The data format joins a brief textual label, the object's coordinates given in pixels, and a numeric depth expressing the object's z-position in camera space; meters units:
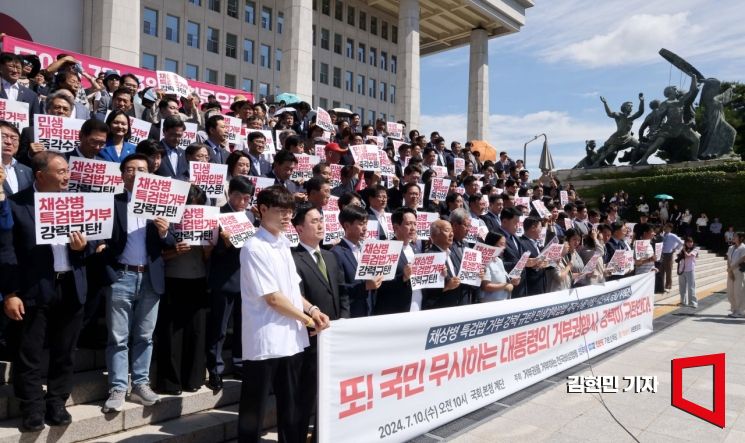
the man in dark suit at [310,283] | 3.95
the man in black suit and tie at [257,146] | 7.13
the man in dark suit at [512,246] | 6.97
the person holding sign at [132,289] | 4.07
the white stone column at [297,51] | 26.12
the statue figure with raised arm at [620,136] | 36.91
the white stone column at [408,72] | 34.53
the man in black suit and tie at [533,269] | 7.31
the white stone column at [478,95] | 41.38
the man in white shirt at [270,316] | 3.44
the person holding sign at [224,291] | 4.61
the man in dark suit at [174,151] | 5.68
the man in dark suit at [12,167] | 4.16
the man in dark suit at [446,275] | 5.39
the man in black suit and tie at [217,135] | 6.60
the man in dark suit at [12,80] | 6.43
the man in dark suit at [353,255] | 4.66
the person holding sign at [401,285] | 5.10
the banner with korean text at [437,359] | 3.93
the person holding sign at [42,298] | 3.56
